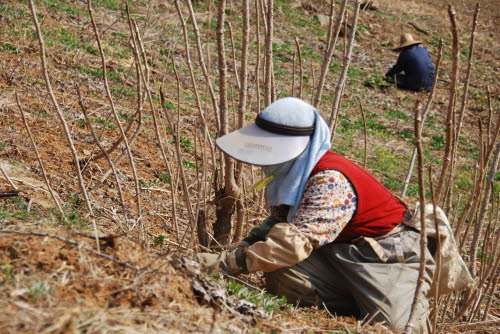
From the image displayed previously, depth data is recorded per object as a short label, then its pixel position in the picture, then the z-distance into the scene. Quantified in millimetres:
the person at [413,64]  22187
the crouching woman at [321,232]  4766
